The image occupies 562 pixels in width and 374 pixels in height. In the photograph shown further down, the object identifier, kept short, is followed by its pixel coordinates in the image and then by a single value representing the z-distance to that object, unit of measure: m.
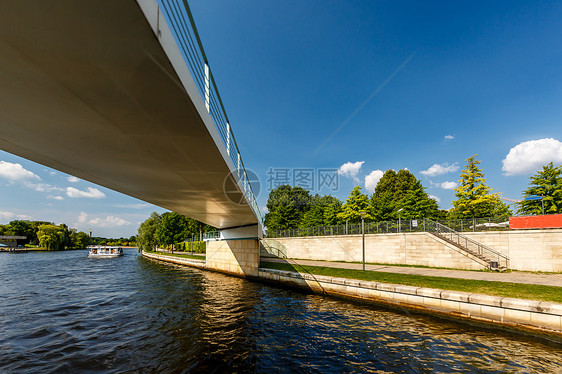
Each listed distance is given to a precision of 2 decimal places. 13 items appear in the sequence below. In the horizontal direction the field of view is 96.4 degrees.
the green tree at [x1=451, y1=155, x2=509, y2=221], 24.71
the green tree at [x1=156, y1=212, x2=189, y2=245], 52.03
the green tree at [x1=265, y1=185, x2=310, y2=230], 50.16
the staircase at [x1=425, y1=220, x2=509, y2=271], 16.50
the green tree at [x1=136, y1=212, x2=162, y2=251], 57.00
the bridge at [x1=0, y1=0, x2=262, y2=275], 2.71
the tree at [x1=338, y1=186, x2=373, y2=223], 33.12
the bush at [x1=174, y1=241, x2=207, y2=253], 49.33
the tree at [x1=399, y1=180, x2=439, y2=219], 29.69
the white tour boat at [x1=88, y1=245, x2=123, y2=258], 53.88
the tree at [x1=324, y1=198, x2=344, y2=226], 37.34
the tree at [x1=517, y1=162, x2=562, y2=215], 21.24
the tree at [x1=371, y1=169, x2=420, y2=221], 34.12
